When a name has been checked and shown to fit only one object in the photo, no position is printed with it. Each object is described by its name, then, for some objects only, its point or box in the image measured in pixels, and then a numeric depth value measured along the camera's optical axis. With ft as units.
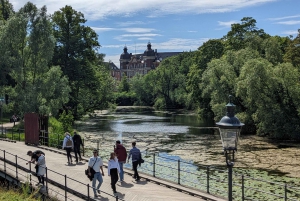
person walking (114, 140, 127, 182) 48.26
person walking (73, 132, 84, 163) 60.49
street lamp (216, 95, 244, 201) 26.73
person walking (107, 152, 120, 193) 42.47
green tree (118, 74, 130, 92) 406.21
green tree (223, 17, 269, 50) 191.01
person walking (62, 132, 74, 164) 59.53
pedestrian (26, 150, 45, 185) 47.50
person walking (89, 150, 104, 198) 42.39
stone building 539.29
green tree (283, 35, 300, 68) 153.71
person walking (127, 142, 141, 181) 47.91
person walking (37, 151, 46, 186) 45.60
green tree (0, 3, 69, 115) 114.32
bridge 41.83
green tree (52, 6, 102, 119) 157.07
